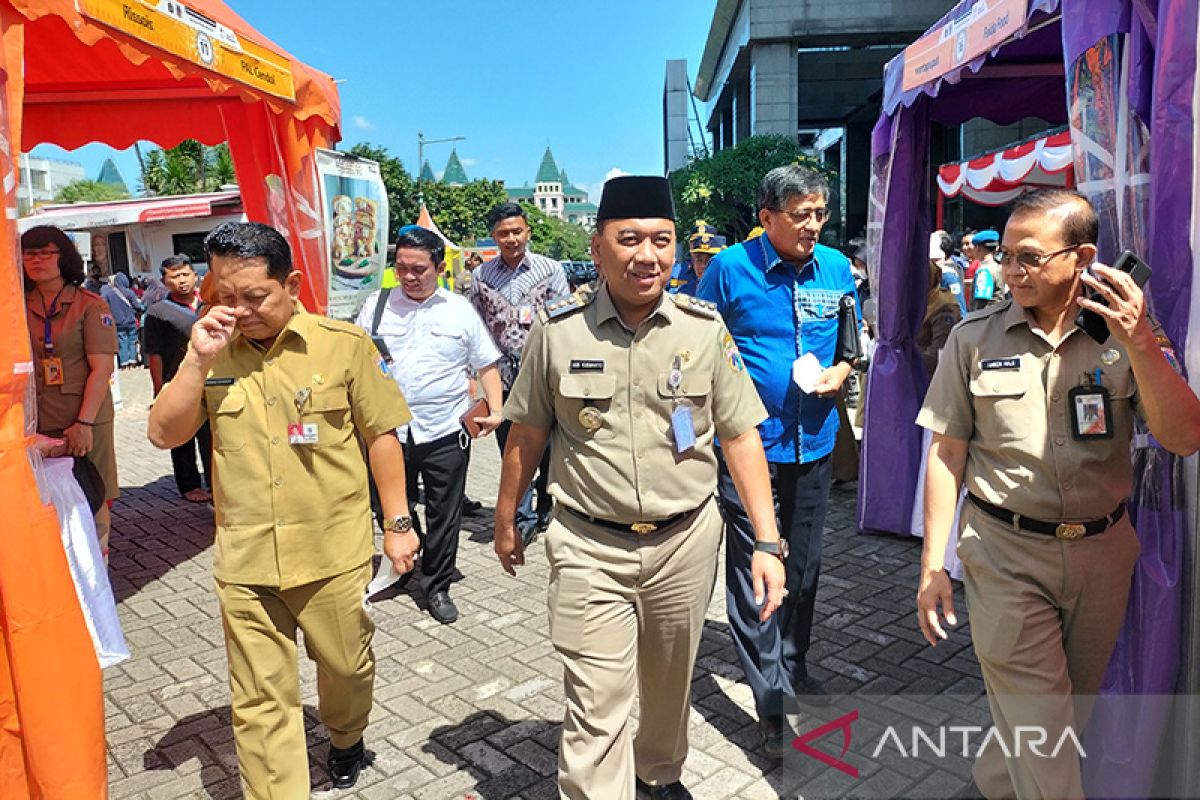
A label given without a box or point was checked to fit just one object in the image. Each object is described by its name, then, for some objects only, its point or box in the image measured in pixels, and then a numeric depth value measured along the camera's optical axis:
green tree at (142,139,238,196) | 30.86
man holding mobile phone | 2.42
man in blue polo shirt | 3.50
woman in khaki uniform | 4.77
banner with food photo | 6.55
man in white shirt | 4.86
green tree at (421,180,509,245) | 43.19
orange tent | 2.72
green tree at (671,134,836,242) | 27.83
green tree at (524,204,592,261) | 71.19
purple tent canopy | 2.71
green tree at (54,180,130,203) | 57.69
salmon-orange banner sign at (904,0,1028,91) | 3.88
